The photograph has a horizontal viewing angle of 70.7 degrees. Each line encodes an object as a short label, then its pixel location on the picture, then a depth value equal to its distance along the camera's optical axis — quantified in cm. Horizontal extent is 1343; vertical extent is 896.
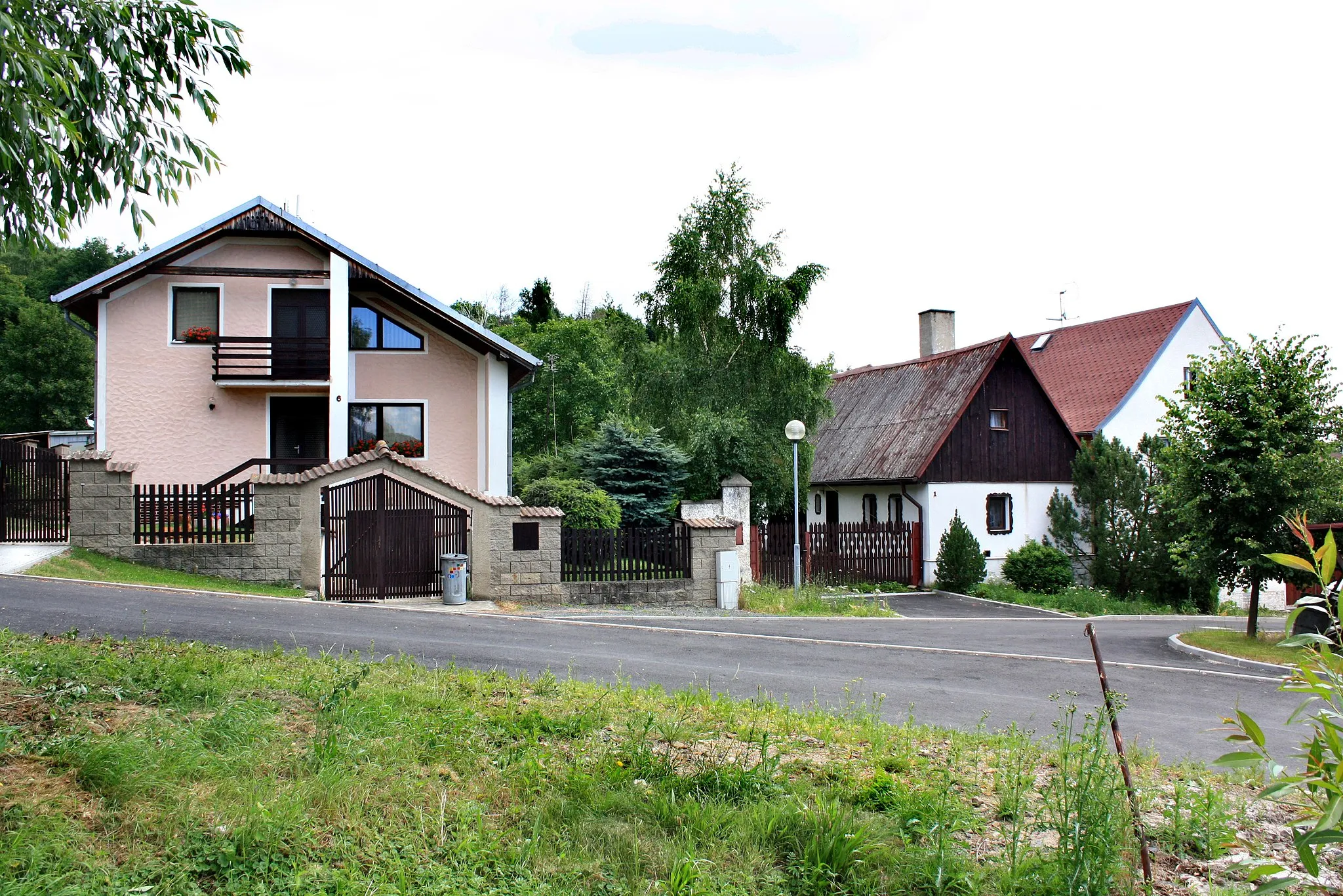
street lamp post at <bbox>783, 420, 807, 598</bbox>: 2020
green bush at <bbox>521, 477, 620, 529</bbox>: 2230
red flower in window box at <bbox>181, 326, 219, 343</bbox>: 2292
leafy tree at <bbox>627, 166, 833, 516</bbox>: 2805
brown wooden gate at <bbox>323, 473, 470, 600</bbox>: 1672
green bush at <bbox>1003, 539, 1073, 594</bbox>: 2736
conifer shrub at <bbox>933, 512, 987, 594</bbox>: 2716
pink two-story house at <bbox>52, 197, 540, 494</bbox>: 2259
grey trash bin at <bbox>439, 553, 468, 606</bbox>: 1680
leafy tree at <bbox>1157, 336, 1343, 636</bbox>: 1762
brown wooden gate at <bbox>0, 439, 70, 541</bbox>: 1644
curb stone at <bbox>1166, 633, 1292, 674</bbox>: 1434
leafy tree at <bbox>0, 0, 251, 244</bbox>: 611
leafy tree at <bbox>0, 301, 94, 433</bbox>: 4925
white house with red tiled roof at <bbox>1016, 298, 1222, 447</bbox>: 3206
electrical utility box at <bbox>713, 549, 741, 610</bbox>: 1856
